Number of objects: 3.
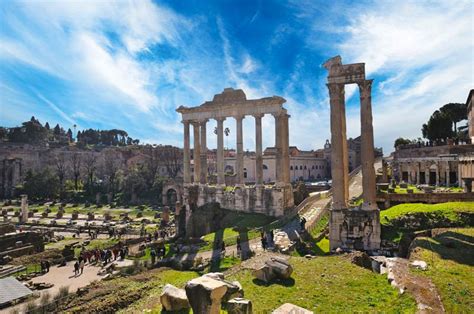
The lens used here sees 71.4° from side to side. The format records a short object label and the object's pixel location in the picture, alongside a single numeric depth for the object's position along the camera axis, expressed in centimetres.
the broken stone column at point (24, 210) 4041
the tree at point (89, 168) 6234
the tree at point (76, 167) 6482
